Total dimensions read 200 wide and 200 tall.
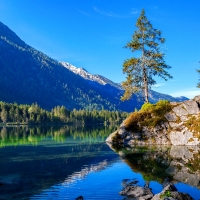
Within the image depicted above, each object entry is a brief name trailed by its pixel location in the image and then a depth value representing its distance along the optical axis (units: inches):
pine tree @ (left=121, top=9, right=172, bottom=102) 2304.4
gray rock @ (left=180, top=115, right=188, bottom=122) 1950.1
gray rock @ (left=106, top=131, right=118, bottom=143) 2239.4
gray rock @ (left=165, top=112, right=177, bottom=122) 2009.1
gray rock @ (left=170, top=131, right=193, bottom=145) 1877.5
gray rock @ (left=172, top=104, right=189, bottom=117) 1993.1
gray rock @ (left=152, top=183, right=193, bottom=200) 655.1
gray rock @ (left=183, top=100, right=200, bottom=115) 1951.2
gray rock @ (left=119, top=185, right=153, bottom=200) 732.8
